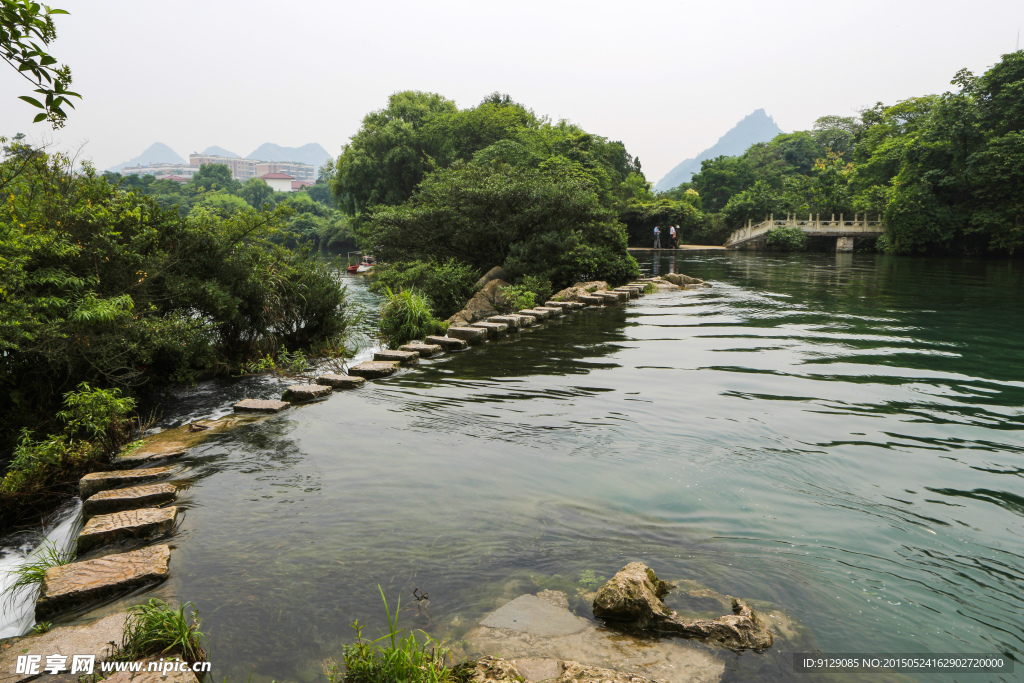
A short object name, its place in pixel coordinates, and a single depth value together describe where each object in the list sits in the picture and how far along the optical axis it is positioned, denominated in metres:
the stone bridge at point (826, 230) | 41.12
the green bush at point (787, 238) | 41.19
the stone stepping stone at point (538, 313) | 13.05
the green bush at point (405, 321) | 11.61
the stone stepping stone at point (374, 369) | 8.61
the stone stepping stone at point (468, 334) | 10.86
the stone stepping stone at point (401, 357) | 9.36
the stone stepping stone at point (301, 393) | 7.49
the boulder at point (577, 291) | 15.44
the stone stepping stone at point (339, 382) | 8.03
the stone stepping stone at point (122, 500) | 4.47
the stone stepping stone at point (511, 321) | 12.11
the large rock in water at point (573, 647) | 2.78
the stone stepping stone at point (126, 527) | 3.96
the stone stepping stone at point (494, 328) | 11.38
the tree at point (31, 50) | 2.84
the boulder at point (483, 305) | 13.50
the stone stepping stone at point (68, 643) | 2.82
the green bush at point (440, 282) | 14.98
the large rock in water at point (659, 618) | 2.97
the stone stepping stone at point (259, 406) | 6.95
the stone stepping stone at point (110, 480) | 4.80
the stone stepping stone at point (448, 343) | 10.32
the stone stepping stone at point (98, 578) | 3.32
